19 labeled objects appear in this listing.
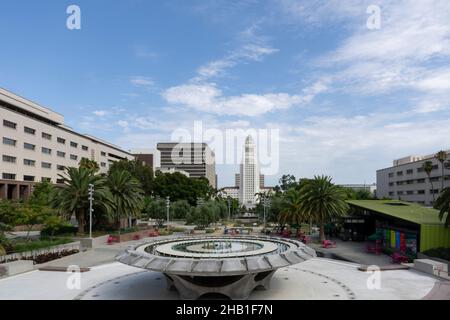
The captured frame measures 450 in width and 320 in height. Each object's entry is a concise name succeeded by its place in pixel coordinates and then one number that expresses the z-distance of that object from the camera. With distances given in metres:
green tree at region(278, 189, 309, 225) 48.84
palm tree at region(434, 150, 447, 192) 78.62
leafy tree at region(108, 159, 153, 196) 97.14
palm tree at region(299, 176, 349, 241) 44.09
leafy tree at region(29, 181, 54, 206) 50.53
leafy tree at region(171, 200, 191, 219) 76.93
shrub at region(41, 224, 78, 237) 44.28
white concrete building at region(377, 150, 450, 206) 86.62
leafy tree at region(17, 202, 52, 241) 36.25
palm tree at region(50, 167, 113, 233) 42.53
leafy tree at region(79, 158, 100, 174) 68.19
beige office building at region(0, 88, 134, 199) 63.91
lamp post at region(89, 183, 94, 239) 39.72
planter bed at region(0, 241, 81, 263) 28.98
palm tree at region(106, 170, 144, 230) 47.88
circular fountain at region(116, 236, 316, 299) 17.06
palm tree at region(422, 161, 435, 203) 82.50
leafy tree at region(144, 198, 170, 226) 73.00
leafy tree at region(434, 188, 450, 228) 29.57
